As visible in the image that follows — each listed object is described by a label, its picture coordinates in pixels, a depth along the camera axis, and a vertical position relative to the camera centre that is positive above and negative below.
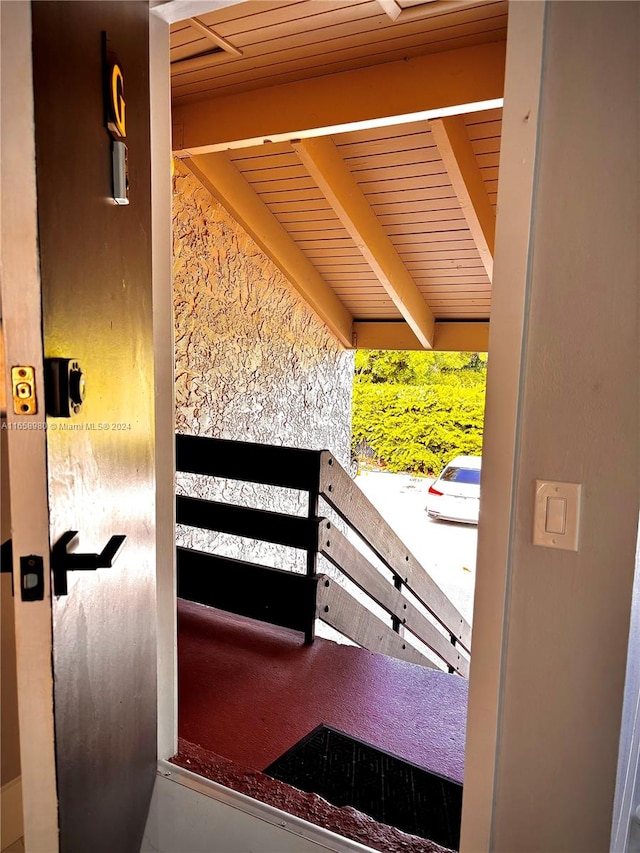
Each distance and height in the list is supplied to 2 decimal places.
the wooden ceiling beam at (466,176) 2.59 +0.83
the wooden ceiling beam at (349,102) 2.21 +1.03
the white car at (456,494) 8.20 -1.94
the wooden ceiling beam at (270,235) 3.34 +0.72
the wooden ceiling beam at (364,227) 2.98 +0.71
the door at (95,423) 0.96 -0.15
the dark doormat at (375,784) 1.57 -1.22
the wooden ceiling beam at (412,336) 4.38 +0.13
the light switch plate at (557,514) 1.02 -0.27
